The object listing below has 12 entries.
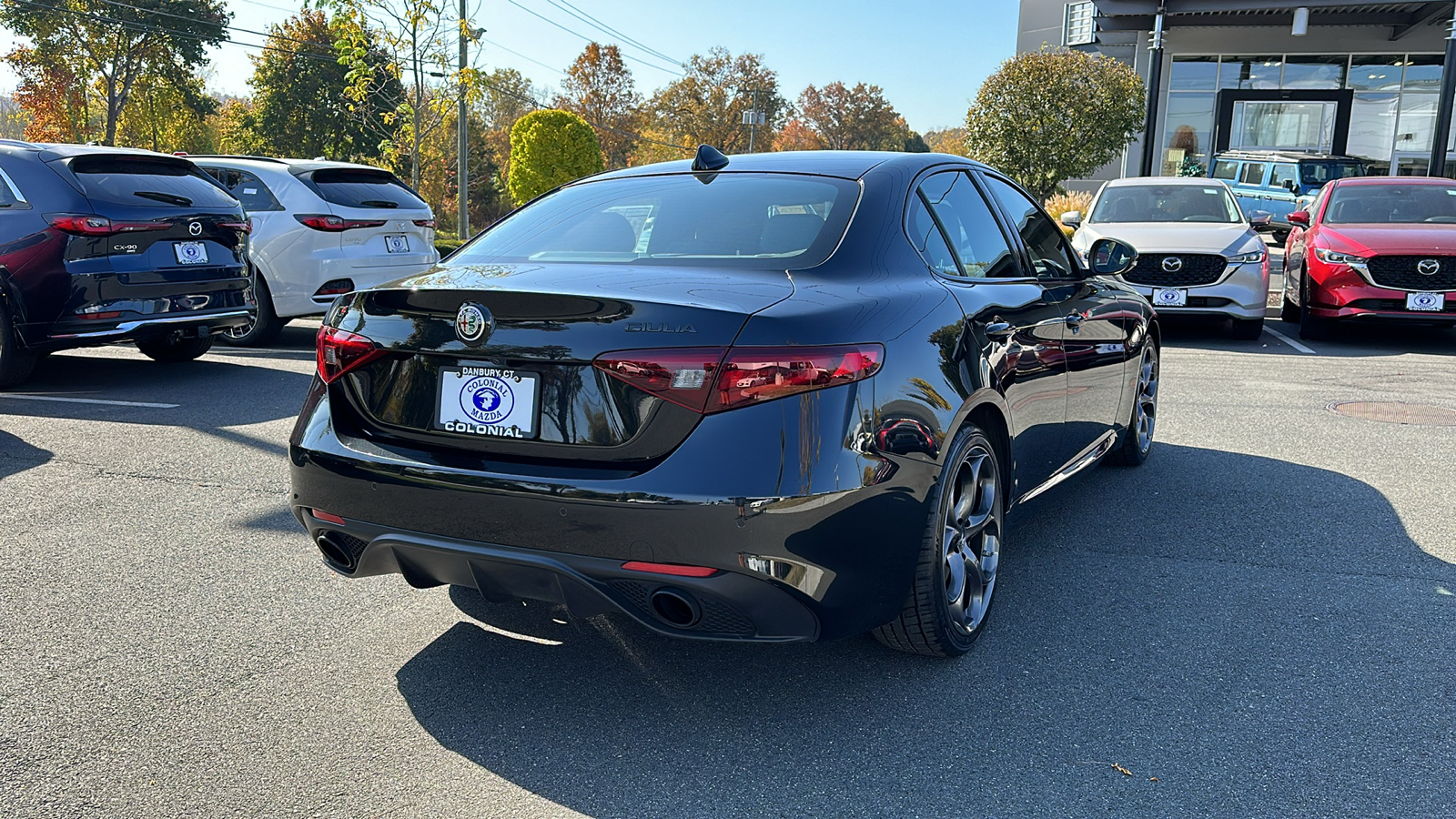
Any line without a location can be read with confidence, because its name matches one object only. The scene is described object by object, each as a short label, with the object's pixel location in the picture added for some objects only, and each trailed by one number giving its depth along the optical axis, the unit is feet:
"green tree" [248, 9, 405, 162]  175.73
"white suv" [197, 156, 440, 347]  30.76
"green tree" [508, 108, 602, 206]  124.36
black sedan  8.64
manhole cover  23.38
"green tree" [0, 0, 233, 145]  134.62
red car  32.86
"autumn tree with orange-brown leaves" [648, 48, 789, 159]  226.79
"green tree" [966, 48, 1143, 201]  68.85
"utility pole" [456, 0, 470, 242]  65.68
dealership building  89.51
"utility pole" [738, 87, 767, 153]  193.06
